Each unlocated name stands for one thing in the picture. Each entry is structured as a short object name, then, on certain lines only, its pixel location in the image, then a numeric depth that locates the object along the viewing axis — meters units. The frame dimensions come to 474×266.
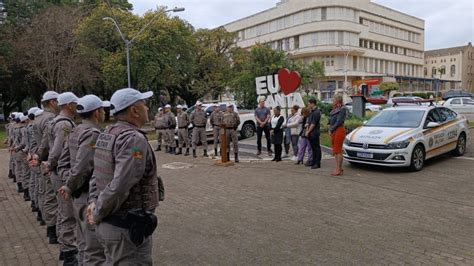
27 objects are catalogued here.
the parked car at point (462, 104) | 25.95
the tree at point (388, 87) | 61.75
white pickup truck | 18.39
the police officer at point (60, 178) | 4.68
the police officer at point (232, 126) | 12.53
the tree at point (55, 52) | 31.98
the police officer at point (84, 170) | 3.61
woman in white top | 11.68
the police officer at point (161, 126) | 15.26
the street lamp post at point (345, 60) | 67.27
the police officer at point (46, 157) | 5.26
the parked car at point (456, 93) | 47.49
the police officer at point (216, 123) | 13.61
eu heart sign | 13.10
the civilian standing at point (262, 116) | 12.83
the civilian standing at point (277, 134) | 11.80
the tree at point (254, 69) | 31.69
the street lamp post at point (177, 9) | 21.47
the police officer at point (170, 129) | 15.22
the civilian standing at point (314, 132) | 10.38
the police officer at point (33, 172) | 6.29
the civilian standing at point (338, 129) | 9.38
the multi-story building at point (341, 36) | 67.62
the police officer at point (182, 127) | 14.79
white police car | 9.62
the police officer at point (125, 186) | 2.86
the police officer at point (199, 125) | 14.13
